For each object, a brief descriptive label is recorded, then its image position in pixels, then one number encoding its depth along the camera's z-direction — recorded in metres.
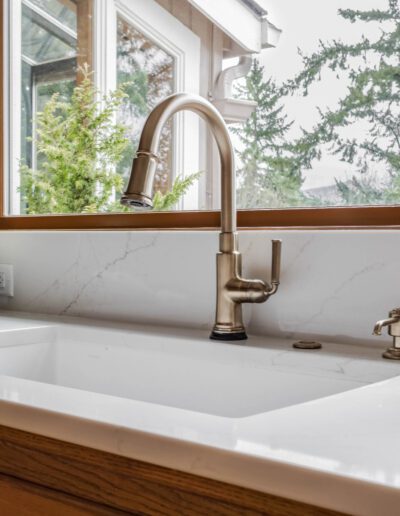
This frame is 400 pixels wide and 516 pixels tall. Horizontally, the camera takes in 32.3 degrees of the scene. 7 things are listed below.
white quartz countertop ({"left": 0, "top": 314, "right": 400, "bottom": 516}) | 0.51
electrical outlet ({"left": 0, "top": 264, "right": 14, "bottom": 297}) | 1.74
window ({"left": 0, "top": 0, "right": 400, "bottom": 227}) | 1.36
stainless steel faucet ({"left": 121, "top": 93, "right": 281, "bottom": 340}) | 1.18
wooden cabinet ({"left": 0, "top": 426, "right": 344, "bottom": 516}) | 0.57
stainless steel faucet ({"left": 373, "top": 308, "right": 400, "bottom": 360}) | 1.00
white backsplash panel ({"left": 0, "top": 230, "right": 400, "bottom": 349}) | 1.15
